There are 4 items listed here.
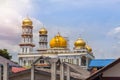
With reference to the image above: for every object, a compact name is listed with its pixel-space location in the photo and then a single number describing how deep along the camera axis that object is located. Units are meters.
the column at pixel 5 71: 15.21
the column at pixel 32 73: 16.21
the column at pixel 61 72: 16.06
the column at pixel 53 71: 15.48
